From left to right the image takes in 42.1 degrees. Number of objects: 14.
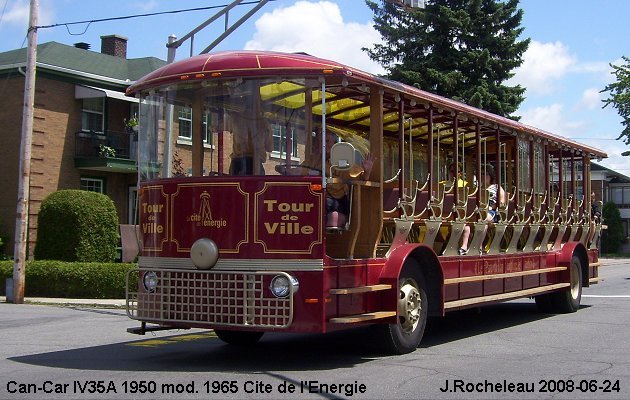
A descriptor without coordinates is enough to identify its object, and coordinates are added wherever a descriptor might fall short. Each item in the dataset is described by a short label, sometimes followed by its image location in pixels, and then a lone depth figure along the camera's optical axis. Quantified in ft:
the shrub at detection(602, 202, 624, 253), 169.78
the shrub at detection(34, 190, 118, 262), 73.51
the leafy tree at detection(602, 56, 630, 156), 155.02
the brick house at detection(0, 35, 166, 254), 78.84
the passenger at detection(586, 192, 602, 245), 54.33
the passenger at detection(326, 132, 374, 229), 28.91
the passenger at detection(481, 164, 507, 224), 40.75
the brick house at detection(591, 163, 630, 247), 184.24
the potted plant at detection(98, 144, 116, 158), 82.48
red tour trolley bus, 27.43
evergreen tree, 106.01
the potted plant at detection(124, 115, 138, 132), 81.07
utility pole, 59.62
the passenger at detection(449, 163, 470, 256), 37.47
